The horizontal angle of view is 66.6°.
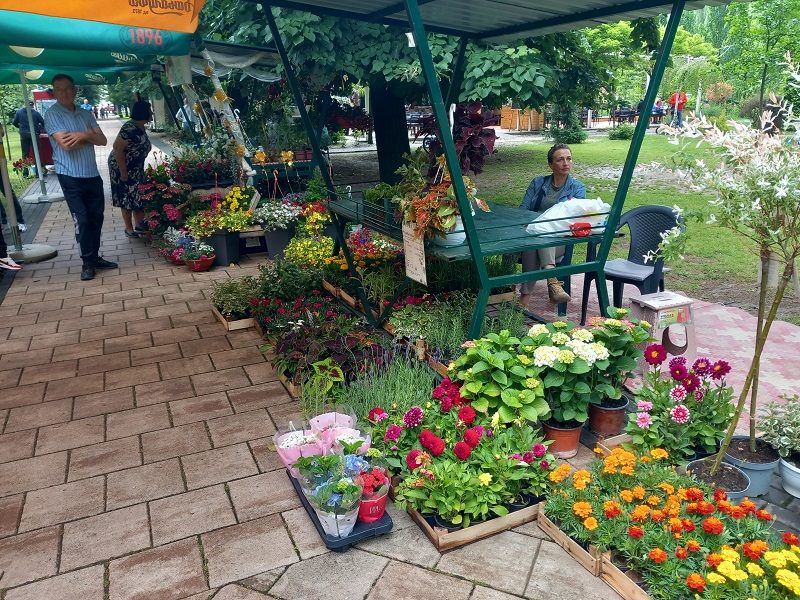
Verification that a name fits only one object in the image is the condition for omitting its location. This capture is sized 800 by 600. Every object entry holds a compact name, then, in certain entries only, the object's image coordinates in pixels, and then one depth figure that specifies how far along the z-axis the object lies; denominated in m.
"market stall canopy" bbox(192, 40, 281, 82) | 7.96
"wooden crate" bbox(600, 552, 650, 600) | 2.17
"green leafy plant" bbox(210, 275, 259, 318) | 5.12
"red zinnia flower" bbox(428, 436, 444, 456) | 2.62
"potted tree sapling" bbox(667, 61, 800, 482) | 2.22
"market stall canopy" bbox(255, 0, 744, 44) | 3.42
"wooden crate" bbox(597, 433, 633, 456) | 3.07
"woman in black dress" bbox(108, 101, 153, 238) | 7.80
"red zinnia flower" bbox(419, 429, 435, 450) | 2.67
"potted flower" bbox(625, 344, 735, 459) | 2.89
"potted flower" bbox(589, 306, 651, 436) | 3.16
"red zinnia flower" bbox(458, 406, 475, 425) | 2.82
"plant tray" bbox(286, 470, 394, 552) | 2.47
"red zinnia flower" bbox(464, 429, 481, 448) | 2.66
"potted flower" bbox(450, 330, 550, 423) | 2.94
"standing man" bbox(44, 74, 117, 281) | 6.23
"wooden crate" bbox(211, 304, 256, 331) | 5.01
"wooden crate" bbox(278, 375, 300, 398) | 3.85
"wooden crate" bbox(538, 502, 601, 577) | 2.34
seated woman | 4.88
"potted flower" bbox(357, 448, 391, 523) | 2.54
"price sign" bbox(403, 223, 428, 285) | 3.41
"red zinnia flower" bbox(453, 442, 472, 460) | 2.58
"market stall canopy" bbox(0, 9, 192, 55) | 3.30
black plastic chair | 4.44
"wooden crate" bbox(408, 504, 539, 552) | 2.48
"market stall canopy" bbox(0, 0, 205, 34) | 2.32
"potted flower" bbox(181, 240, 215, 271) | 6.79
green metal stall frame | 2.93
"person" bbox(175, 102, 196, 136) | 10.39
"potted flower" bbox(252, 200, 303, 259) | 7.27
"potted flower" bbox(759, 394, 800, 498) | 2.68
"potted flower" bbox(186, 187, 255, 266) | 6.95
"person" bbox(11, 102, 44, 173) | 15.03
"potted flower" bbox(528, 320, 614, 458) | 3.01
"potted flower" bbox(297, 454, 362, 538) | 2.42
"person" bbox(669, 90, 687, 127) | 21.09
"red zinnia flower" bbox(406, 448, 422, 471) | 2.63
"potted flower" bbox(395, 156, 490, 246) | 3.26
